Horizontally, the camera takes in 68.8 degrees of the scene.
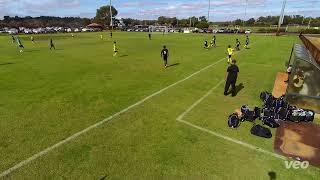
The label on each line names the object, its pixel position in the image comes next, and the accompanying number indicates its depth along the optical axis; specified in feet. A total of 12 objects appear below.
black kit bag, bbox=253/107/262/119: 29.91
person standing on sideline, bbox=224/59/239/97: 37.84
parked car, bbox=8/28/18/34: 236.10
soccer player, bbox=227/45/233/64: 65.41
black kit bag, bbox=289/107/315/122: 29.27
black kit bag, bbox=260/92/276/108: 31.09
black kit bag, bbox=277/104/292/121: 29.28
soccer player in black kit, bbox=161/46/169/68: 61.05
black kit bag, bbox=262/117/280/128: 27.91
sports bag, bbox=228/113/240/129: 27.78
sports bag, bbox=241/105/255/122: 29.53
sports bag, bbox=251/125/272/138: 25.68
